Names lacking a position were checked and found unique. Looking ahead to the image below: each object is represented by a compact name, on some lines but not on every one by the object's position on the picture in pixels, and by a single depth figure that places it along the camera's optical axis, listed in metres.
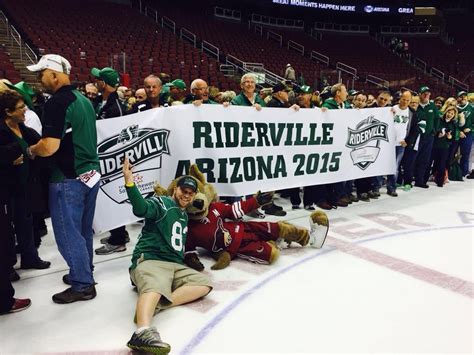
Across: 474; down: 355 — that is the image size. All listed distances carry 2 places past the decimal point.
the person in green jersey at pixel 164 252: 2.39
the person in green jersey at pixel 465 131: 7.12
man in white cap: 2.33
